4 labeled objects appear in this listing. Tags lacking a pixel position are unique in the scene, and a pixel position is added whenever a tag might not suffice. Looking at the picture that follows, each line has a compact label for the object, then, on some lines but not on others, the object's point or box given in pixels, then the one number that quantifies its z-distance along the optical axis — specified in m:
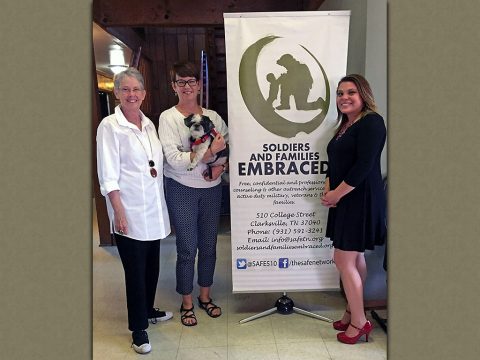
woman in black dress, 1.46
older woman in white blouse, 1.48
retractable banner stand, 1.66
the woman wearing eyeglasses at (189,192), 1.67
